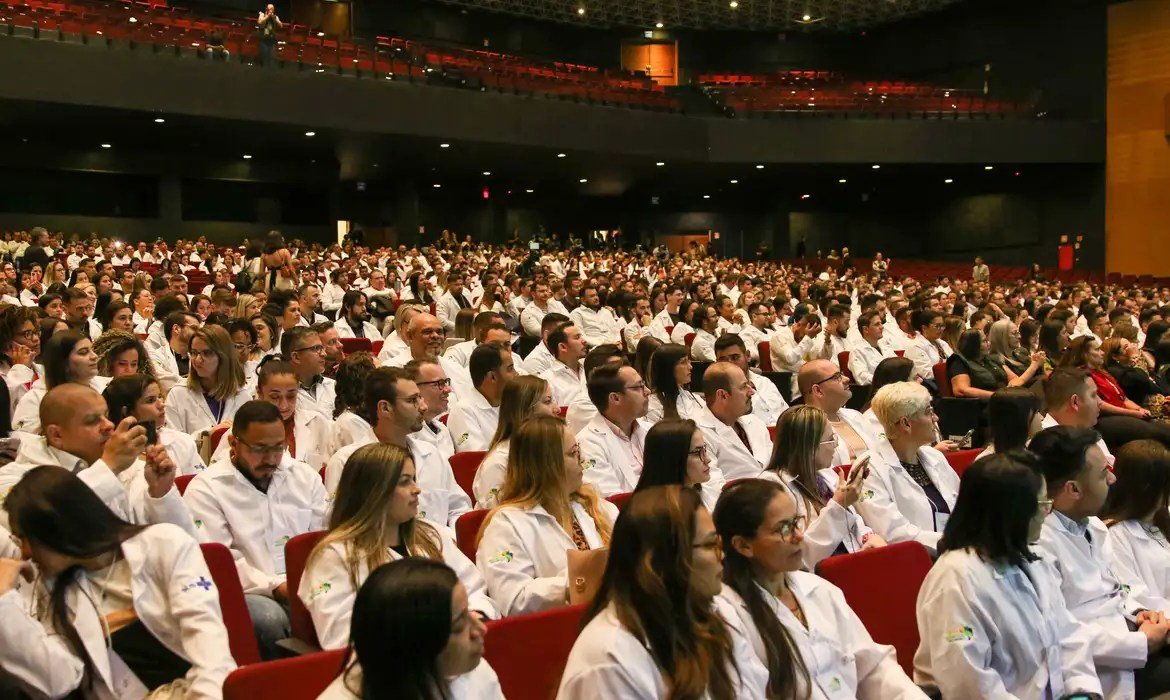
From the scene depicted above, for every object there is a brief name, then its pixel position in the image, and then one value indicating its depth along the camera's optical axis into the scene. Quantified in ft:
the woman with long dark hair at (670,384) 20.51
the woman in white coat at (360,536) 10.55
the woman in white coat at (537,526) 11.96
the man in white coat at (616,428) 16.93
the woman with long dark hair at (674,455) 12.39
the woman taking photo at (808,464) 13.91
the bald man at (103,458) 11.41
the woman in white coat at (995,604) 10.33
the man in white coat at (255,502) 13.23
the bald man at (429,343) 23.53
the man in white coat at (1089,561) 12.14
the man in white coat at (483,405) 20.47
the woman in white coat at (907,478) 14.98
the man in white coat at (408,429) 15.21
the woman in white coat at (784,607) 9.23
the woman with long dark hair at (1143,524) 13.34
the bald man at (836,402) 18.25
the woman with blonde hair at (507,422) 15.43
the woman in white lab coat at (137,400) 14.58
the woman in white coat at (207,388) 19.33
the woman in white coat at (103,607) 8.86
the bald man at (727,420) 18.48
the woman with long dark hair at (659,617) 7.97
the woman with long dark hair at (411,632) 7.13
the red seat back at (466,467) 17.20
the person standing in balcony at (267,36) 61.52
